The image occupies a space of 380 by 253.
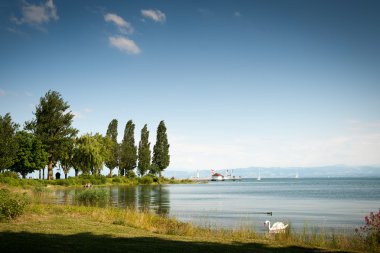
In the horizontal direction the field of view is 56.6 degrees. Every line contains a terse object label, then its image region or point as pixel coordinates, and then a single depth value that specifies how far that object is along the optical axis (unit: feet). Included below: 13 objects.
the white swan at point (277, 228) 67.79
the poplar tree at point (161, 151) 347.77
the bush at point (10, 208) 57.57
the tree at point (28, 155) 216.13
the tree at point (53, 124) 229.25
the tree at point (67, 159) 251.72
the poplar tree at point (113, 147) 318.24
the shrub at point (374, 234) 48.61
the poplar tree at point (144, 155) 334.03
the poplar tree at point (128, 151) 325.01
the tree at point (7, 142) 181.57
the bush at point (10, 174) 179.79
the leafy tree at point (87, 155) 252.83
